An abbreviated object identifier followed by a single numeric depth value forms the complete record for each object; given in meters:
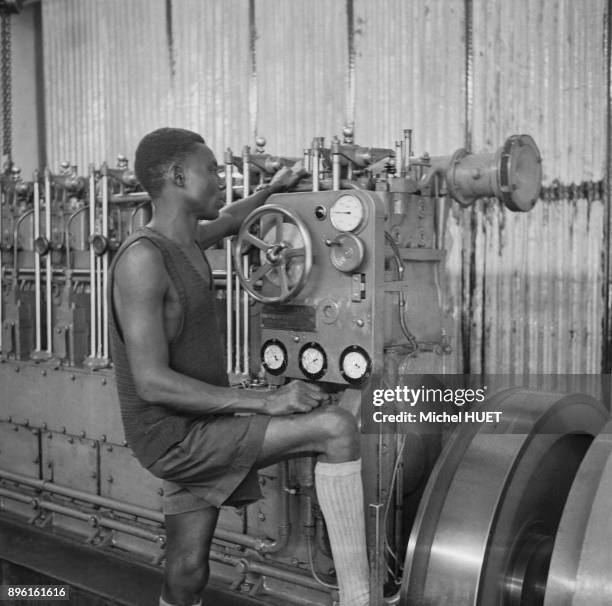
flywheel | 2.03
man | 1.88
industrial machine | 2.07
